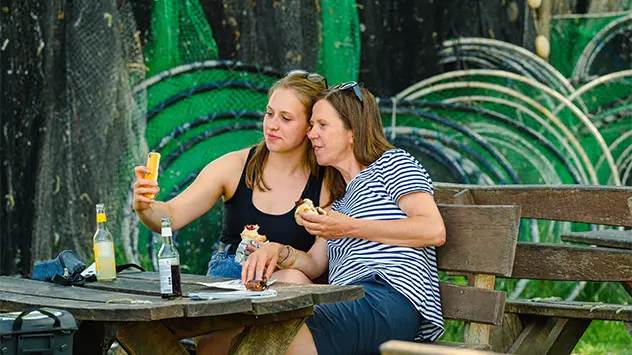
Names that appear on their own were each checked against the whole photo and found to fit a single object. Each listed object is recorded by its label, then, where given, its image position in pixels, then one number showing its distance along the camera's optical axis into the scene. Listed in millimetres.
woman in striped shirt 8758
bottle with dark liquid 7818
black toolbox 7320
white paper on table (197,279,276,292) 8203
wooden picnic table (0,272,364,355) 7287
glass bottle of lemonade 9164
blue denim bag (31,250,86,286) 9055
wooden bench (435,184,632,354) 9937
